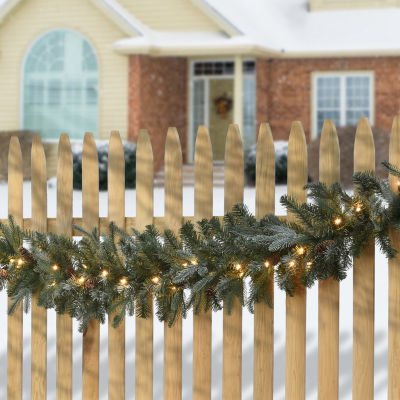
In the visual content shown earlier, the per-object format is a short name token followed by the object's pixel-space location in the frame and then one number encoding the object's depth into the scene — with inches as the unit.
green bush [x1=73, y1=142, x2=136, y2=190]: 595.0
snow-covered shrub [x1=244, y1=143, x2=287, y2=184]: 583.0
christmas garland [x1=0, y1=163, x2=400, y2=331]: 173.5
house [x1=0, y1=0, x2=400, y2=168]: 689.6
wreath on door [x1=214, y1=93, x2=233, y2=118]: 781.9
